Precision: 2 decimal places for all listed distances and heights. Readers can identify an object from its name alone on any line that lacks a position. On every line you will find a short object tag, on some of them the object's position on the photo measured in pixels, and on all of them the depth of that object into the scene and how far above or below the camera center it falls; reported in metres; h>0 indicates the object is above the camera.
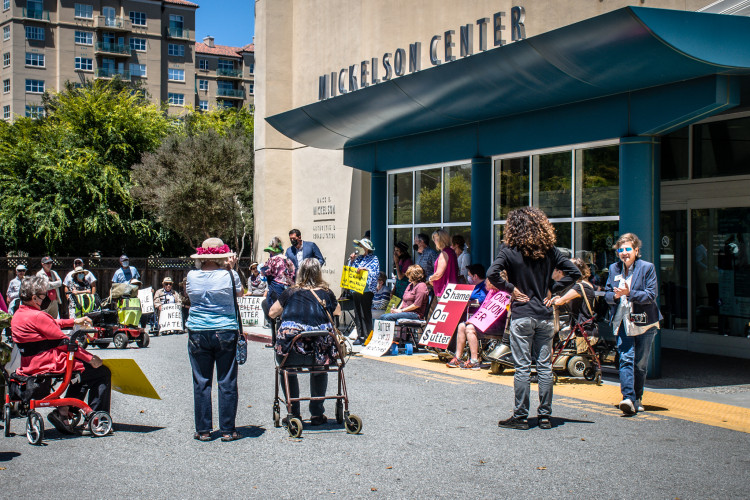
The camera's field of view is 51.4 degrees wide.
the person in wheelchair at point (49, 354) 7.10 -0.93
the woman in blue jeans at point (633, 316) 7.94 -0.63
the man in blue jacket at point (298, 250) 14.46 +0.08
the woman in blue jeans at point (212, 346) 7.00 -0.84
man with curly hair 7.37 -0.34
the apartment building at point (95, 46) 79.88 +22.47
